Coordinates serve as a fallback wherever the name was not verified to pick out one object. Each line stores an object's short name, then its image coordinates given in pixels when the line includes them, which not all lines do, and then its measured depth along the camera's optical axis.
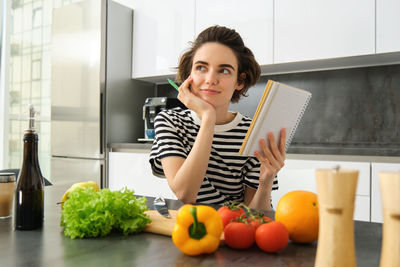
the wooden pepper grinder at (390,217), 0.36
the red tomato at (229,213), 0.70
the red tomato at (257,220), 0.66
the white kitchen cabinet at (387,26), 2.19
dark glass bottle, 0.77
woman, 1.19
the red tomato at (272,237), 0.61
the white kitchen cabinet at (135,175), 2.77
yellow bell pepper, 0.59
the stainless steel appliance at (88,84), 3.07
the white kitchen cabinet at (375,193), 1.94
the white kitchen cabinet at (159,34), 3.01
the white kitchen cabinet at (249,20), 2.62
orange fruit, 0.66
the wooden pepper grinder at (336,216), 0.39
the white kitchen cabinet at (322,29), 2.29
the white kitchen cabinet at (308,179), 1.99
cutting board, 0.72
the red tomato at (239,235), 0.62
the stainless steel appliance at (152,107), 2.92
